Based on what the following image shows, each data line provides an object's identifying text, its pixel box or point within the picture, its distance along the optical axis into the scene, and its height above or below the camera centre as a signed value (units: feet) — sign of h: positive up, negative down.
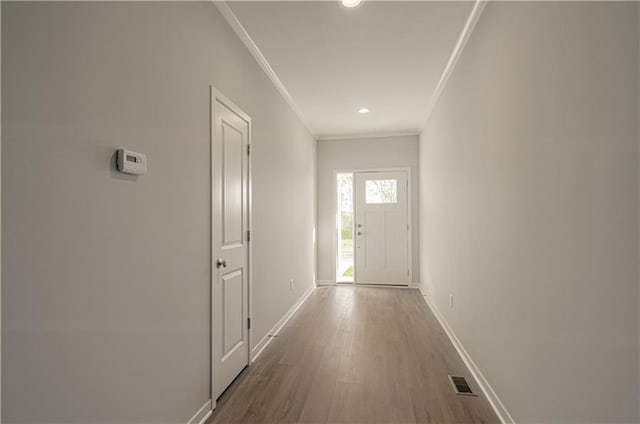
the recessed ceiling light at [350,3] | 6.91 +4.72
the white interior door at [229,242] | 6.82 -0.60
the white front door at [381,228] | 18.17 -0.68
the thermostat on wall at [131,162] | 4.21 +0.77
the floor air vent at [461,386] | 7.14 -3.99
